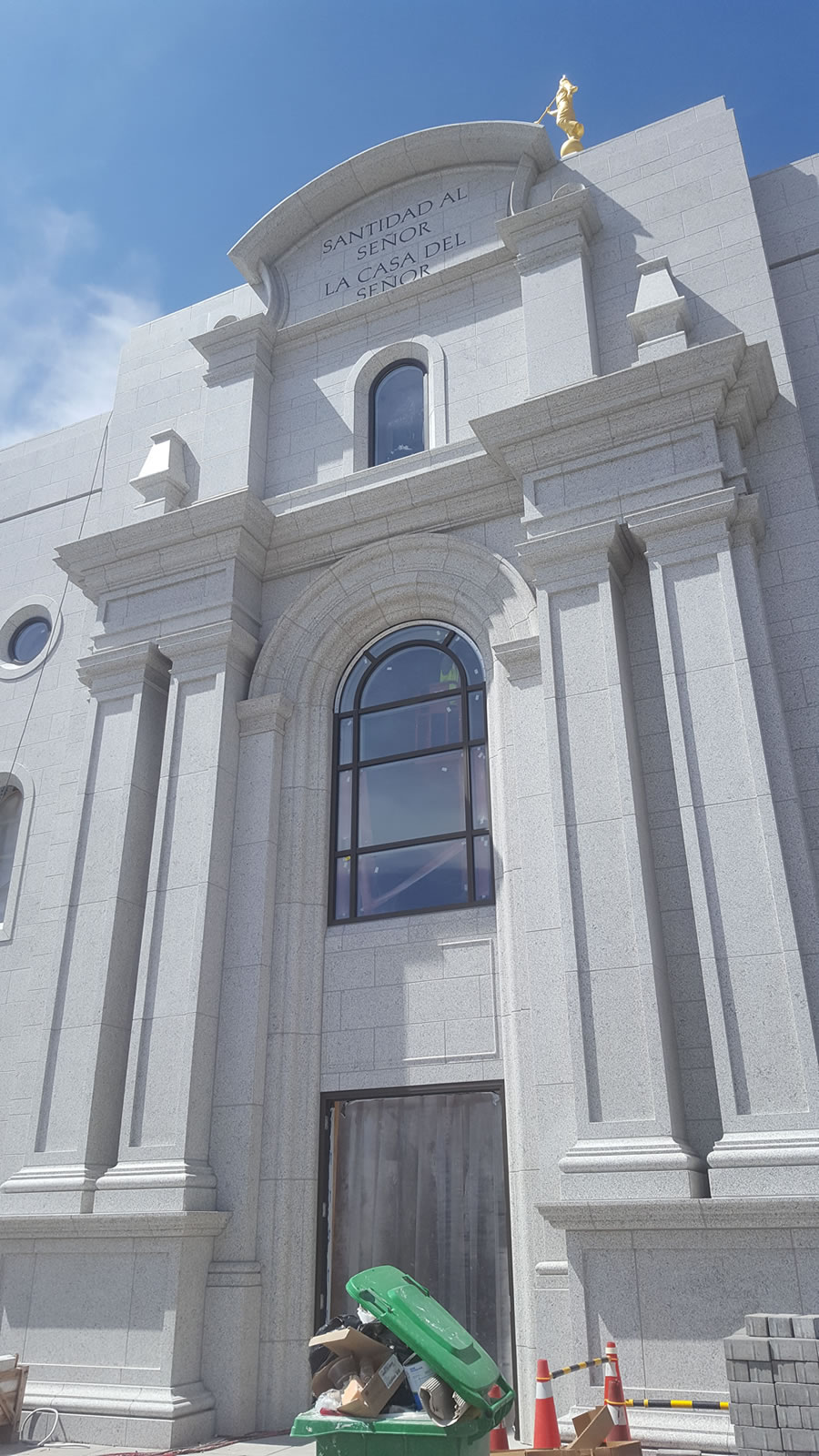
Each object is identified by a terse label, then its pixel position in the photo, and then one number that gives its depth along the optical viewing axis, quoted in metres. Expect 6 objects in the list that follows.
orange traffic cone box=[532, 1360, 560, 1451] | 7.10
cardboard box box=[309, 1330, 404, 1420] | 6.91
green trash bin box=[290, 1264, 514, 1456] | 6.67
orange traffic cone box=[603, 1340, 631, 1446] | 7.62
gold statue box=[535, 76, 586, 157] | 15.95
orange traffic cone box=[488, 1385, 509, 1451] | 7.71
